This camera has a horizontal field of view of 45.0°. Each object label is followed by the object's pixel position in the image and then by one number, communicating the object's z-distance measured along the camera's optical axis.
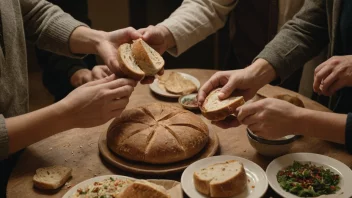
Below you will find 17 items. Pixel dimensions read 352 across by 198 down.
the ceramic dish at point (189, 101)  2.27
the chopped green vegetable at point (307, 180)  1.57
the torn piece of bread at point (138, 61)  2.00
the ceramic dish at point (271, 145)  1.81
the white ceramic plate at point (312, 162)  1.58
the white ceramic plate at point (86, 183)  1.59
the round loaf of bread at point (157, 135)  1.80
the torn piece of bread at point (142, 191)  1.51
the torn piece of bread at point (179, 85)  2.44
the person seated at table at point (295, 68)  1.70
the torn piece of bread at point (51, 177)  1.66
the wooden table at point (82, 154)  1.73
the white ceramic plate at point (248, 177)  1.59
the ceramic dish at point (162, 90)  2.43
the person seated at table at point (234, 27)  2.54
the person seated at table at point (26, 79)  1.74
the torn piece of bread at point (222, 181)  1.54
